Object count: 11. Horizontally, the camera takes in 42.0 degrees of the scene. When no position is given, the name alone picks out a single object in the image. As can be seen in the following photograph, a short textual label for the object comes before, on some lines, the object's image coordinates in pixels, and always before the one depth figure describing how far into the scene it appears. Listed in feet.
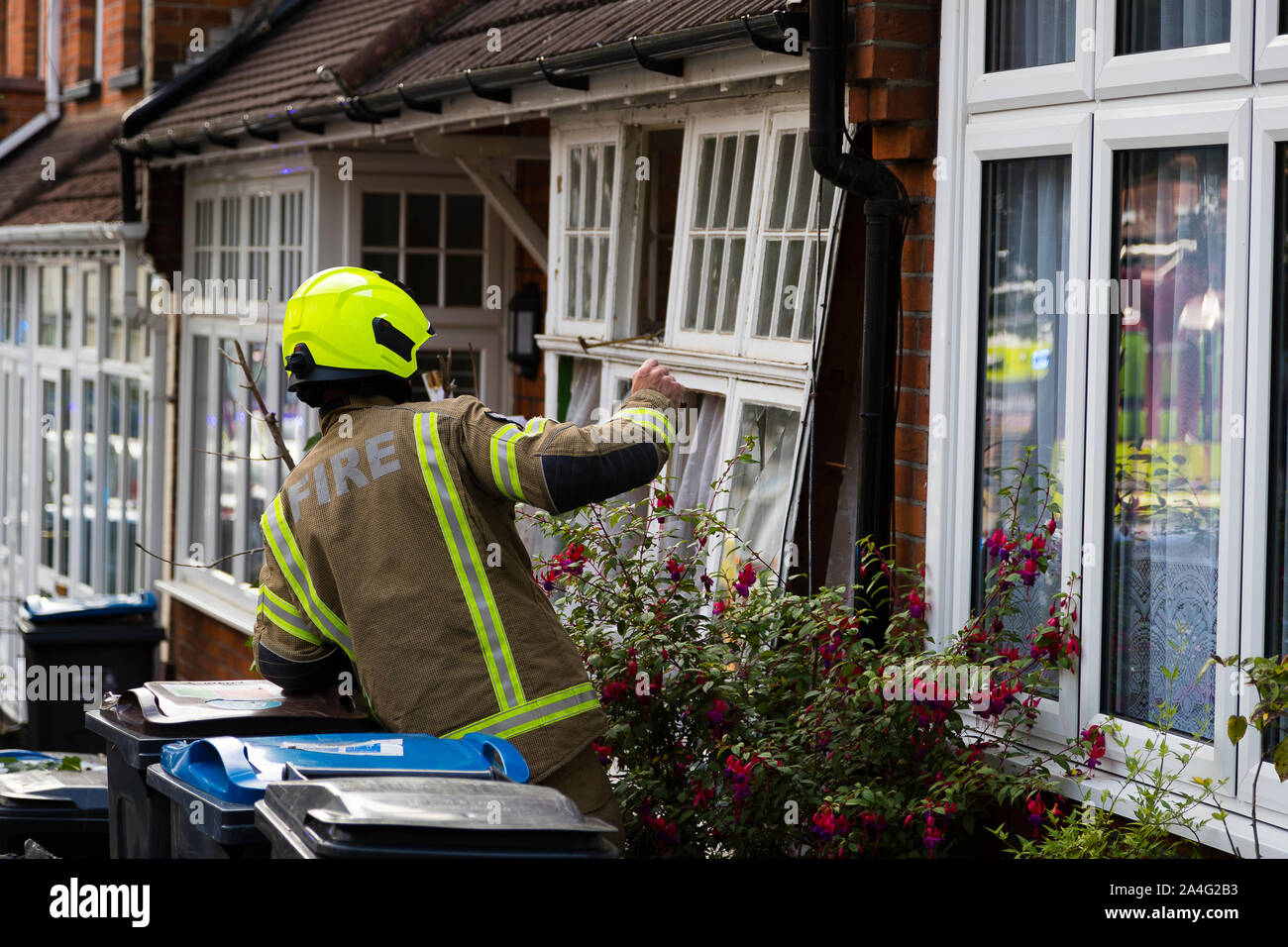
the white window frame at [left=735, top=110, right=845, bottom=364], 15.87
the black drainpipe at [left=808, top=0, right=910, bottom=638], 14.70
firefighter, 11.75
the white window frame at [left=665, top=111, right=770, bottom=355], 17.69
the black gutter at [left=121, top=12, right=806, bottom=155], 15.89
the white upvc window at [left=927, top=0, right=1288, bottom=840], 11.38
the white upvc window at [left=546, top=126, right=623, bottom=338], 21.17
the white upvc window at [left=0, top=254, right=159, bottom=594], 39.01
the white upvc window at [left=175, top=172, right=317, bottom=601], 30.09
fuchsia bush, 13.14
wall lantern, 27.66
